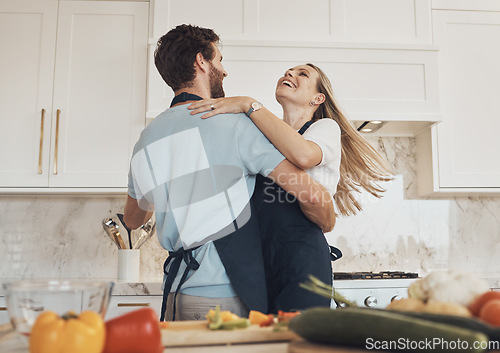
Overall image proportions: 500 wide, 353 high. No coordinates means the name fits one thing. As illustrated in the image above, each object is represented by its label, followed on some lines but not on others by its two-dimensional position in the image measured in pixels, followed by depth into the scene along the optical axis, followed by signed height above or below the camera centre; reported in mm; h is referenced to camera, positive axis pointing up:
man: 1199 +90
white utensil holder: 2629 -138
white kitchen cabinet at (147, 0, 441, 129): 2611 +963
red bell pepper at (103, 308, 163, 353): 607 -117
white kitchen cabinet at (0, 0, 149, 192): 2629 +768
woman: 1244 +70
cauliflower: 657 -63
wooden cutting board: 728 -141
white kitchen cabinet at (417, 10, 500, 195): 2717 +711
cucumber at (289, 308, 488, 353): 526 -103
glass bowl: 619 -76
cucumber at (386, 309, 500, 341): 552 -92
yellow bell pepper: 557 -107
